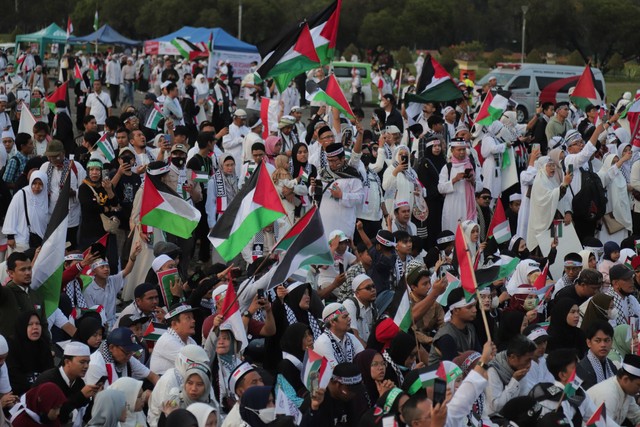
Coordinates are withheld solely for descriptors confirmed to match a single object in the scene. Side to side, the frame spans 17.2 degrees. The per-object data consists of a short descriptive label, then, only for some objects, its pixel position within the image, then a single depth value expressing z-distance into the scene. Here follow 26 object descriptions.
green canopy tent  76.53
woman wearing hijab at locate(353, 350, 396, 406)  13.95
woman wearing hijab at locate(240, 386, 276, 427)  11.87
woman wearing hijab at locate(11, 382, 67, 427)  12.68
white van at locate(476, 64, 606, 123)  53.50
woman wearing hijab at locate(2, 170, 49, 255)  20.19
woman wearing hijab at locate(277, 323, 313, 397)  14.25
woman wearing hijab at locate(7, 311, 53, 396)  14.75
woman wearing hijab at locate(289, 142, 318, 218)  22.21
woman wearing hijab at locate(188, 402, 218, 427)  11.65
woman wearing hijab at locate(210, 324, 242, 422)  14.38
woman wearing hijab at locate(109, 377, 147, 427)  12.95
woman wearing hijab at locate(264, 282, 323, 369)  15.93
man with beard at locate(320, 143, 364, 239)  20.76
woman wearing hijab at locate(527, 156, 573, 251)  23.72
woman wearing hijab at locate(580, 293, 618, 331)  17.27
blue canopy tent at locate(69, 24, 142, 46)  78.54
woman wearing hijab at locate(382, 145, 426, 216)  22.90
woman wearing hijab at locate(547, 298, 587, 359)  16.40
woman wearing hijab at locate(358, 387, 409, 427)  12.10
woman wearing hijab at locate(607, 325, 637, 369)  16.67
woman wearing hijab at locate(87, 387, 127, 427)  12.53
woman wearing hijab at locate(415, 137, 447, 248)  24.07
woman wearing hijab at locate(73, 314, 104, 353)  14.82
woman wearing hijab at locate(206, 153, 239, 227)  23.16
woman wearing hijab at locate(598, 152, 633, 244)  25.38
